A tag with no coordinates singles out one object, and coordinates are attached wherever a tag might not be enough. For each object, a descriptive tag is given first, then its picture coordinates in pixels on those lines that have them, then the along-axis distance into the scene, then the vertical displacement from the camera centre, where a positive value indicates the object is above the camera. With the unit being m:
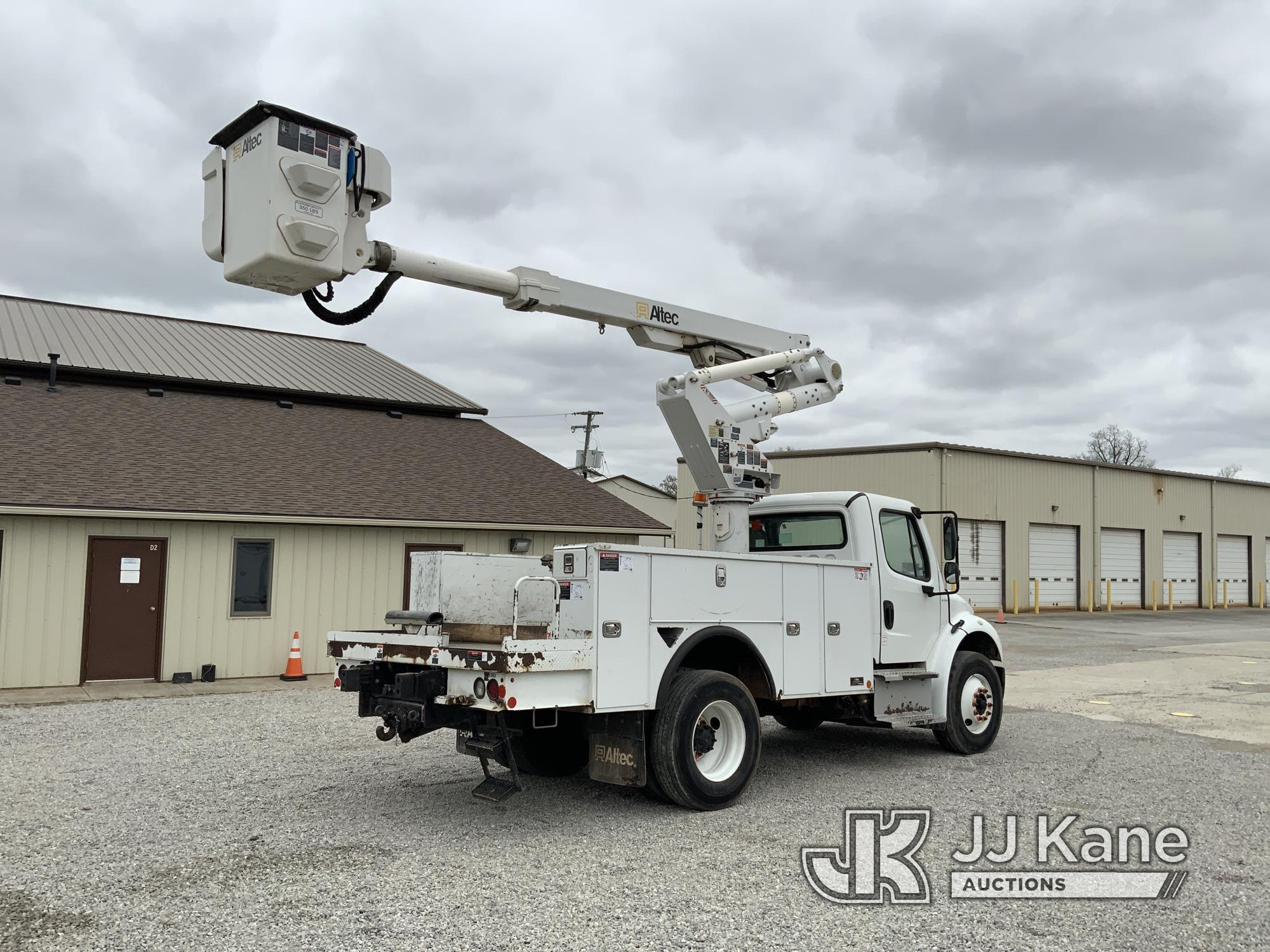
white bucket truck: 6.34 -0.33
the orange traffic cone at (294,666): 14.91 -1.63
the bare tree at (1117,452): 79.38 +9.30
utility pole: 64.19 +7.93
